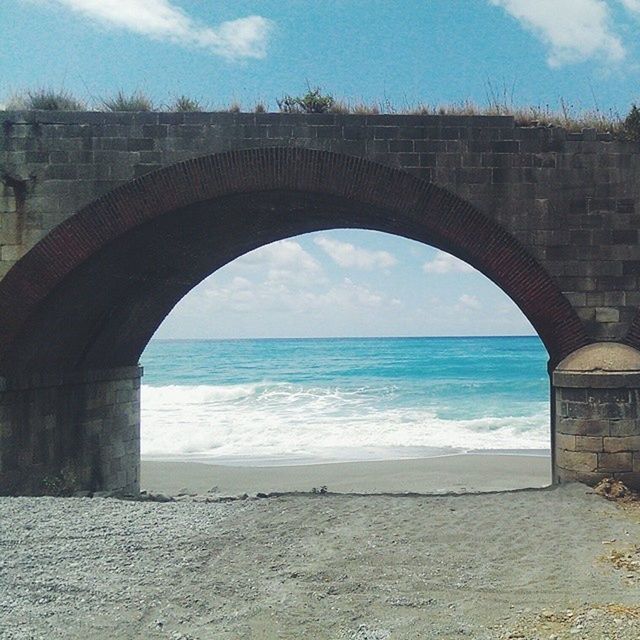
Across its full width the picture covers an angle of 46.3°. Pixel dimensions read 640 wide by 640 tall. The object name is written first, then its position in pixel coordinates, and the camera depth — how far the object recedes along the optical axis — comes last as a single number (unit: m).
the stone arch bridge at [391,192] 9.01
